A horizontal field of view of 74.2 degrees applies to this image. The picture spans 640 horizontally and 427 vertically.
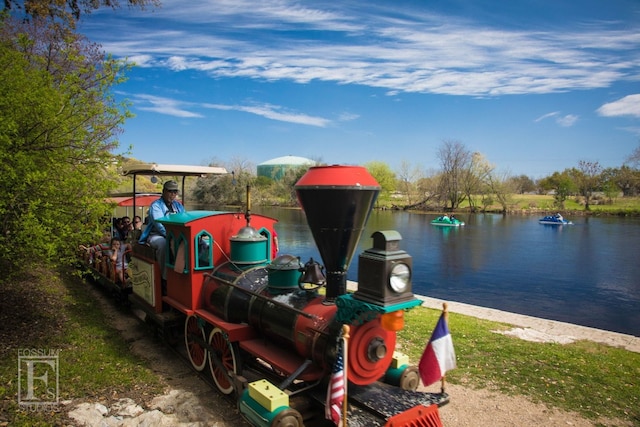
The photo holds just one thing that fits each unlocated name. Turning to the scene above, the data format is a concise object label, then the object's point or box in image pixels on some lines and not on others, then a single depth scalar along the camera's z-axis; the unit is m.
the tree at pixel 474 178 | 65.81
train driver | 7.60
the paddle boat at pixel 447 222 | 45.76
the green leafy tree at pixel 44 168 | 6.29
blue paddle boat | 47.84
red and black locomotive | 4.16
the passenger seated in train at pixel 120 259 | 10.27
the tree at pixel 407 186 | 74.52
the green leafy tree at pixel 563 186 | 67.00
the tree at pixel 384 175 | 75.57
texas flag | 4.75
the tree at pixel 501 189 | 65.44
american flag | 4.12
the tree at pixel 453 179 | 65.50
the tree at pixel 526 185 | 116.75
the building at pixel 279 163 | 120.97
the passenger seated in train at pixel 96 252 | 12.44
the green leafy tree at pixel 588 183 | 70.75
